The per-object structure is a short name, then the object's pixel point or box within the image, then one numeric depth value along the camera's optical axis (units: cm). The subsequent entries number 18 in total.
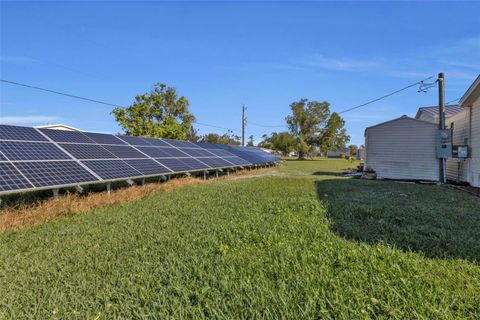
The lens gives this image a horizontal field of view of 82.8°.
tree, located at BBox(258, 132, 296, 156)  6281
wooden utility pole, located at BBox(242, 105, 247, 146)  4352
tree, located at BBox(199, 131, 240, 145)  6819
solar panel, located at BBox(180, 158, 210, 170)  1458
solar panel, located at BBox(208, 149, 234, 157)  2112
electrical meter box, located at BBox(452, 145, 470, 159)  1234
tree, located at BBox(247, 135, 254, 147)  9126
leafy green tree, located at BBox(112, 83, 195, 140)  2842
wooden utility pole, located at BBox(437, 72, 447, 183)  1383
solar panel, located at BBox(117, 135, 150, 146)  1449
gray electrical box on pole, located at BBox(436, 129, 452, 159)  1368
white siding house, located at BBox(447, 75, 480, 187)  1153
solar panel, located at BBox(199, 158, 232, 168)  1677
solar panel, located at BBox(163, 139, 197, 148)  1849
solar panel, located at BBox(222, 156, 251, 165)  2052
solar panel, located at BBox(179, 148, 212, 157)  1741
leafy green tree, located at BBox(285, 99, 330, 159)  6438
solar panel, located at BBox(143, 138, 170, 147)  1634
